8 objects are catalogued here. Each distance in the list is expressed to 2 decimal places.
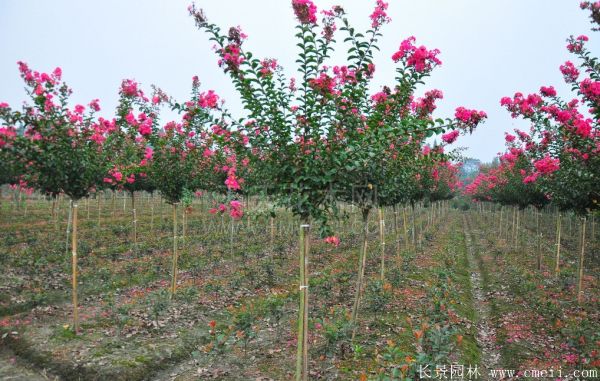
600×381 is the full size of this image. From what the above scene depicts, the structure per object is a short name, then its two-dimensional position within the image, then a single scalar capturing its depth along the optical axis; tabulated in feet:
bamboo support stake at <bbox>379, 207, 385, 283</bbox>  37.03
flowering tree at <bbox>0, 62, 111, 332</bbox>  26.16
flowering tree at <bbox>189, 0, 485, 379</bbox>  16.02
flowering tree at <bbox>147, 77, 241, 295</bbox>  34.94
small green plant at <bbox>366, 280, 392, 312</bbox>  30.55
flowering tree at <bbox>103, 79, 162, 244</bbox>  32.89
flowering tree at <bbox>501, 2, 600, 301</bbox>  23.38
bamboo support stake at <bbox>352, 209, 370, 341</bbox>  25.53
